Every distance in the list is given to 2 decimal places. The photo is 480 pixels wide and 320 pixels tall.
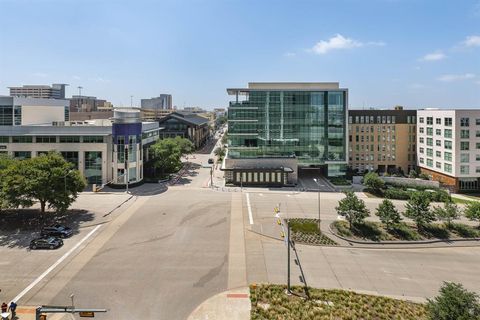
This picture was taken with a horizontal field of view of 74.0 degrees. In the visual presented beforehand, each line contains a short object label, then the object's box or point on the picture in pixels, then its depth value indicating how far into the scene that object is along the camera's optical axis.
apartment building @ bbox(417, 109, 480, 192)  69.62
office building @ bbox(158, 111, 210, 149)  124.94
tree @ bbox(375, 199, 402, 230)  43.66
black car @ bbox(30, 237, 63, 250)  36.56
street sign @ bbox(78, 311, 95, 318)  18.41
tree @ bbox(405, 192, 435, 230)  44.78
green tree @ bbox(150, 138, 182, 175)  76.31
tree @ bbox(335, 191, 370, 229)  44.06
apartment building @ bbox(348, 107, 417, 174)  86.38
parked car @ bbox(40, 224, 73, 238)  40.09
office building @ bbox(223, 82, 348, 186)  75.44
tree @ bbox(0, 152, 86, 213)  41.09
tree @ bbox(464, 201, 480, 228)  45.09
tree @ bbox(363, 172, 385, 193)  65.56
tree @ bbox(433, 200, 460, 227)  45.00
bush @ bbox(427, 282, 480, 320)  20.61
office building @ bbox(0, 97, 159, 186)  66.75
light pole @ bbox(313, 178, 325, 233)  72.41
